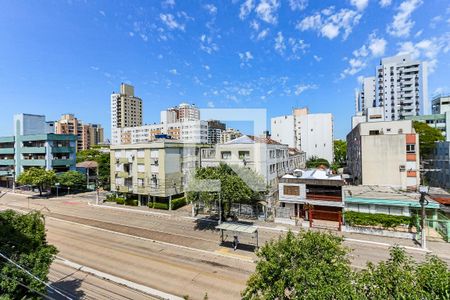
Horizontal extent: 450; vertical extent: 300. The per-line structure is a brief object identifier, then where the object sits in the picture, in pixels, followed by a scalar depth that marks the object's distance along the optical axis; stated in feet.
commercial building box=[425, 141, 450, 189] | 136.77
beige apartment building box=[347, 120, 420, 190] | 103.24
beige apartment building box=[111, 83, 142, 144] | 375.04
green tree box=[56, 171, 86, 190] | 148.39
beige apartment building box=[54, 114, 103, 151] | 385.48
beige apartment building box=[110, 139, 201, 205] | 114.73
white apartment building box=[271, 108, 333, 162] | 259.80
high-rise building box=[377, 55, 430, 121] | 268.82
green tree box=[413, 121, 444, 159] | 153.60
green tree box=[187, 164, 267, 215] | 77.36
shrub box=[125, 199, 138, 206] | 121.80
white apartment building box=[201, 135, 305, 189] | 105.70
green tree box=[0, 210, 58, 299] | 27.91
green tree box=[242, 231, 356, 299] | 23.97
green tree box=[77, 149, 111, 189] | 166.38
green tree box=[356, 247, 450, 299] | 20.25
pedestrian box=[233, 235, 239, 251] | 63.46
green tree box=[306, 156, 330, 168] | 218.03
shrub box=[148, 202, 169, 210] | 111.92
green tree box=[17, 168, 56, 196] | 138.21
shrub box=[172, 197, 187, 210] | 111.75
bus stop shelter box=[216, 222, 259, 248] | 61.26
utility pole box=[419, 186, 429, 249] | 64.03
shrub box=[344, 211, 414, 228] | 73.61
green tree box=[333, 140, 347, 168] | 274.89
